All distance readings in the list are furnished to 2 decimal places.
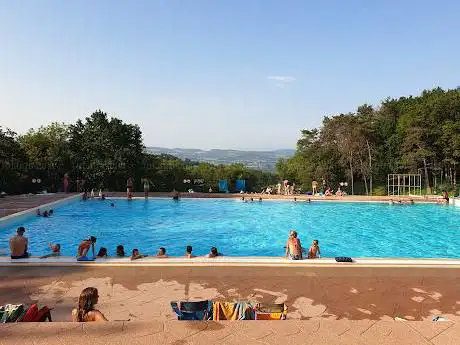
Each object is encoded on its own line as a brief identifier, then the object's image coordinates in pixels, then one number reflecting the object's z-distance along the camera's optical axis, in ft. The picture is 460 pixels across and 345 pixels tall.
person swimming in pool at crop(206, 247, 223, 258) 31.50
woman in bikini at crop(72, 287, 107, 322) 15.80
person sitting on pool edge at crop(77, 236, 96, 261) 30.45
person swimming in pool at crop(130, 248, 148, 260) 30.69
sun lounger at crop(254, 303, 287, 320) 17.22
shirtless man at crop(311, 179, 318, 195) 93.84
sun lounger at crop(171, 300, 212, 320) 17.66
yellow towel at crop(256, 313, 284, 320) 17.21
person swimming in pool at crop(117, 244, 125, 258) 32.35
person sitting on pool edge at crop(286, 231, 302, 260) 31.40
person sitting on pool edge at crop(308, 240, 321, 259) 33.24
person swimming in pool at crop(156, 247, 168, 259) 31.94
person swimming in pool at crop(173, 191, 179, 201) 84.74
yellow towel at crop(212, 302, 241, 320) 17.44
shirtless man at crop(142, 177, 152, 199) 85.80
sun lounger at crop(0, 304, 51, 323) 16.40
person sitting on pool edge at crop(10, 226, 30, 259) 30.71
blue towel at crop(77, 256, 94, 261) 30.37
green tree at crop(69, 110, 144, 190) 89.76
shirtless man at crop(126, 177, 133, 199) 82.33
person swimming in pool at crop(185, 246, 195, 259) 31.58
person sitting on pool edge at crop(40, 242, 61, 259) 32.89
